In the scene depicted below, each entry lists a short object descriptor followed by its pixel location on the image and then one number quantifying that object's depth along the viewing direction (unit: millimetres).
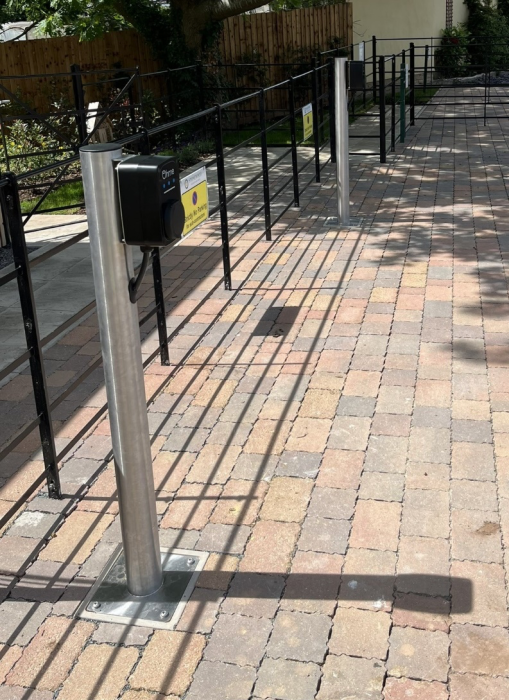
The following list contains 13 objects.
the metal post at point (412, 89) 13578
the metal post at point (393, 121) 11273
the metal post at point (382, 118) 10383
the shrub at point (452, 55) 23531
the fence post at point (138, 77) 9545
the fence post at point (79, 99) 8672
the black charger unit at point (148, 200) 2479
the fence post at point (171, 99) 12969
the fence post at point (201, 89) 13766
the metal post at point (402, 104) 12164
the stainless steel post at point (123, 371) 2559
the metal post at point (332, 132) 11067
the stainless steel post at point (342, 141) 7672
